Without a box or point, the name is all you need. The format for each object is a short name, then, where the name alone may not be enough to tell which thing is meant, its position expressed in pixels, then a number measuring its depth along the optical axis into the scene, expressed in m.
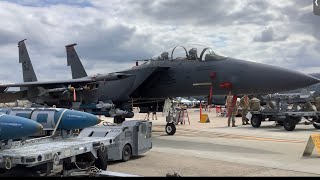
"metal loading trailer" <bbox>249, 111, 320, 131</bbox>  14.49
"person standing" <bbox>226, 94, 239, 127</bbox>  17.72
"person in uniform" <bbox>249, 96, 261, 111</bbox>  19.23
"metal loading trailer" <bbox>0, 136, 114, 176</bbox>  4.80
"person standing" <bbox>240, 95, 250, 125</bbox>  19.11
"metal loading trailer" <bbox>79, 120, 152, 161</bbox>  7.84
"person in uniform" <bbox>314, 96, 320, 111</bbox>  16.94
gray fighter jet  10.47
